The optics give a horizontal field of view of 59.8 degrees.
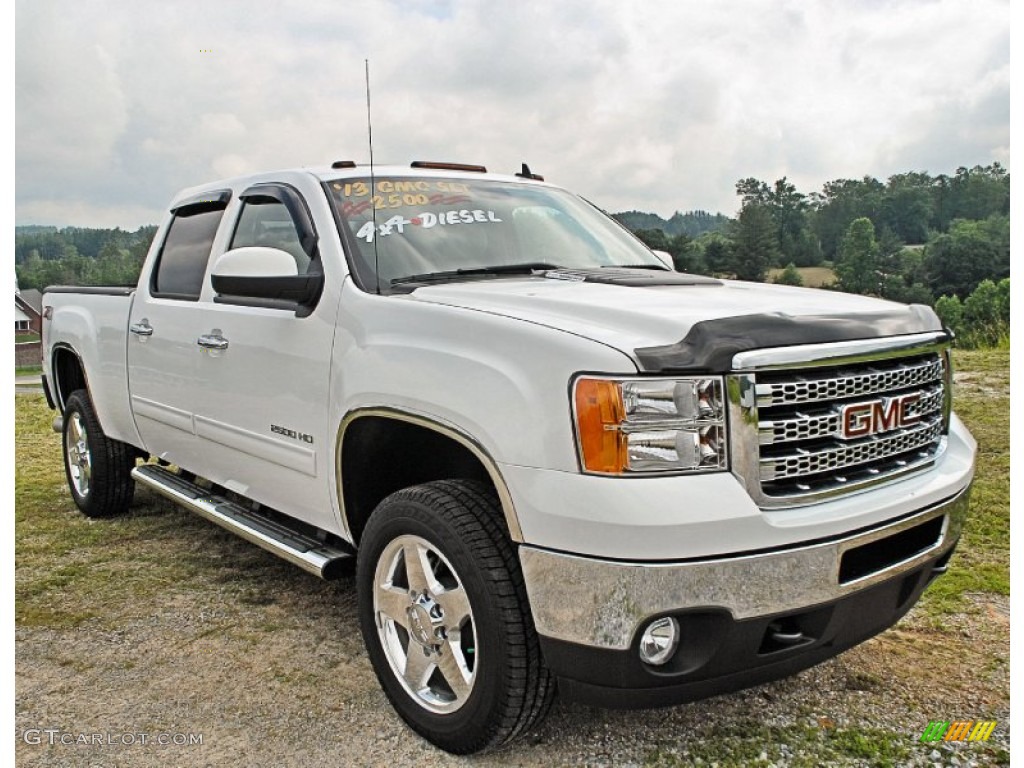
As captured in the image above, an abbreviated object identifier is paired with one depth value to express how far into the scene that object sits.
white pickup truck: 2.24
